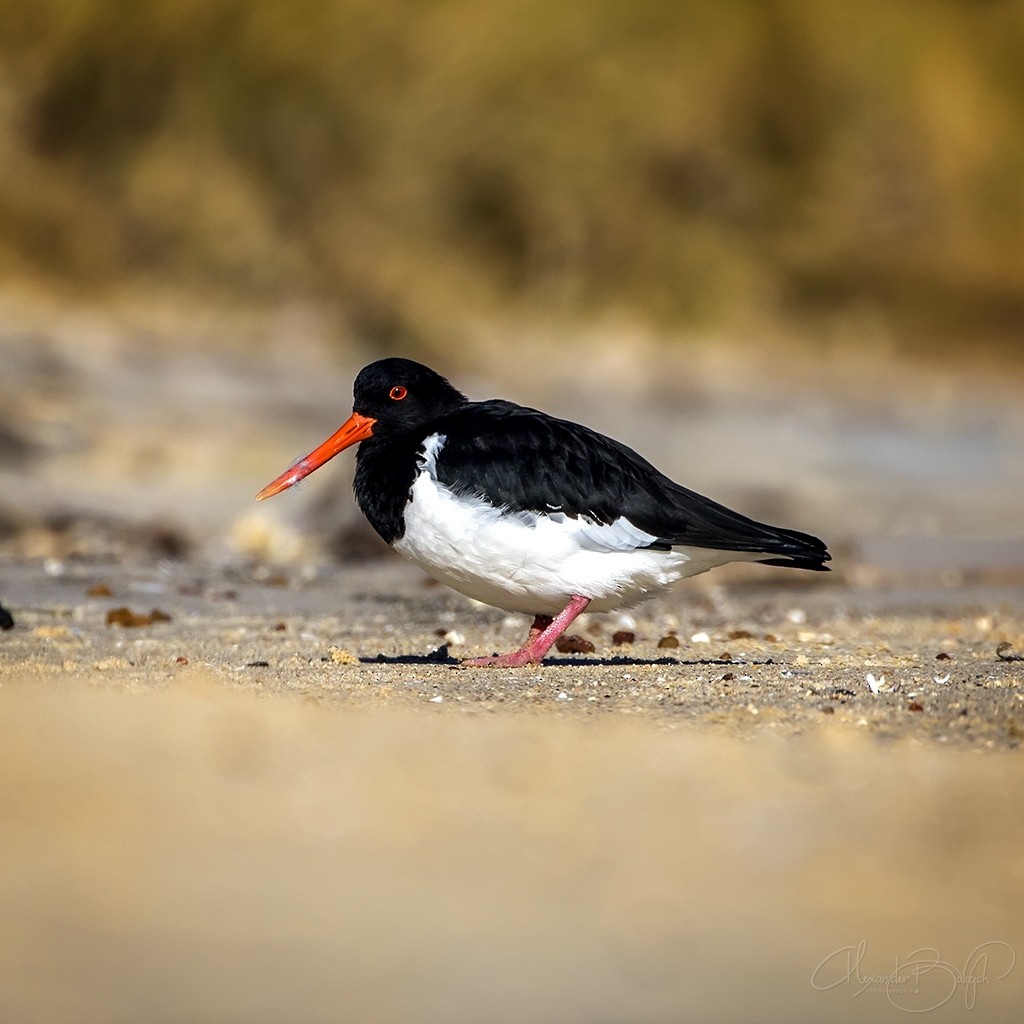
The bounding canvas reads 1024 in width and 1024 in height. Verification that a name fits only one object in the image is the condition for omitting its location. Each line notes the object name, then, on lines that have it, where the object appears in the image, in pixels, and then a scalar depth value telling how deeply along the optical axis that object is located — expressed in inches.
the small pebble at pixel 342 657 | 486.6
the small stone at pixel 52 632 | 541.6
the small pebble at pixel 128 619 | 574.9
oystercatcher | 460.8
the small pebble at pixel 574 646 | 542.9
